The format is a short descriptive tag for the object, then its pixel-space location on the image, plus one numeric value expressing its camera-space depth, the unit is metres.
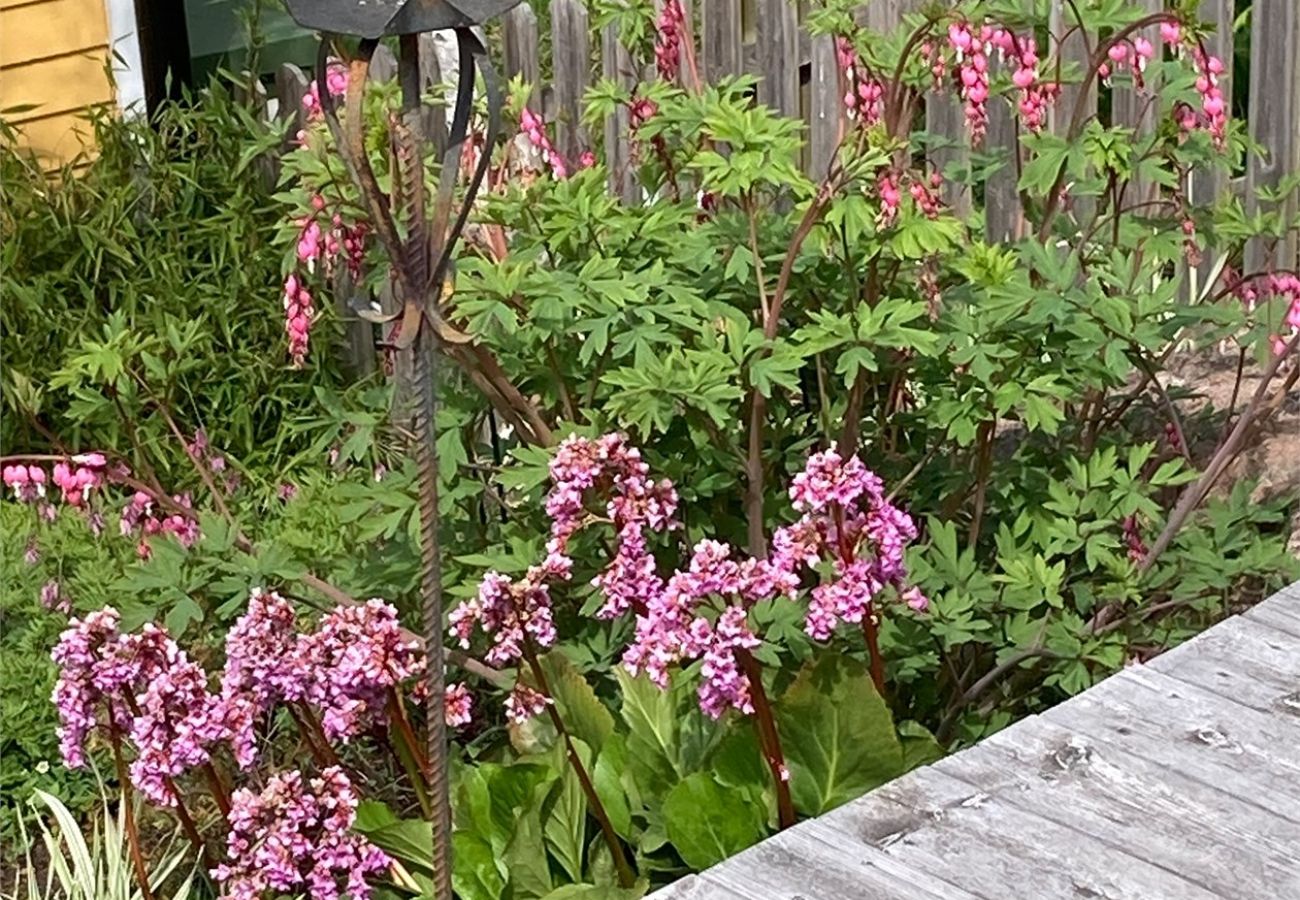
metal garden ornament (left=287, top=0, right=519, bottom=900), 2.17
